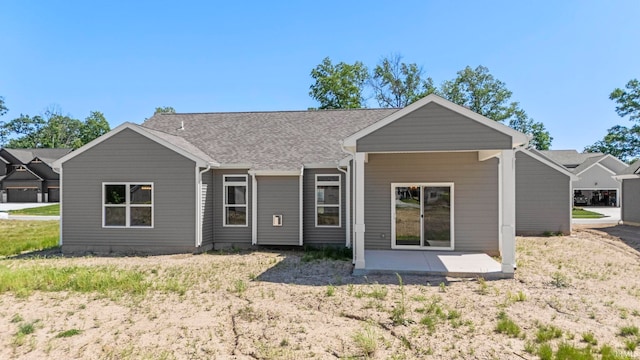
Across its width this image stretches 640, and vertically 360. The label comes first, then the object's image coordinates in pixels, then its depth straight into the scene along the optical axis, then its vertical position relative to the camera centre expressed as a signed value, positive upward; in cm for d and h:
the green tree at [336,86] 3253 +958
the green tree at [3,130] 7075 +1138
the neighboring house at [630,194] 1742 -59
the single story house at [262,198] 1023 -46
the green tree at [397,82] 3519 +1074
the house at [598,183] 3356 +5
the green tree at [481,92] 3772 +1028
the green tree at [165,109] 5619 +1282
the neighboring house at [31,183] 4109 +6
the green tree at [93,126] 6547 +1148
